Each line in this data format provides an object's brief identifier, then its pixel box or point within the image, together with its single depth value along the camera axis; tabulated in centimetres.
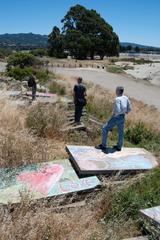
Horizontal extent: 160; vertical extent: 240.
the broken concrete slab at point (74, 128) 492
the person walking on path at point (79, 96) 570
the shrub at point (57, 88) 1085
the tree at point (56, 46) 4450
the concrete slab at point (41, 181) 293
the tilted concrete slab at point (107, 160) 350
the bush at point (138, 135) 520
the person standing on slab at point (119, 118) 408
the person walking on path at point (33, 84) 820
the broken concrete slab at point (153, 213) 268
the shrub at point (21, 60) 1954
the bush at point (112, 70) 2969
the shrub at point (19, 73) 1482
